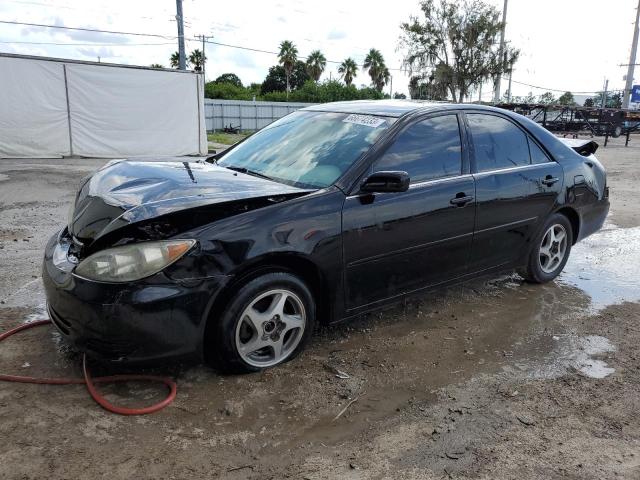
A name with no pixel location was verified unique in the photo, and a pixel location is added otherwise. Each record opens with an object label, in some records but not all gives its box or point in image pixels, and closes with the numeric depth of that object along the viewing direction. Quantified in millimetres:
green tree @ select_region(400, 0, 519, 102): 33844
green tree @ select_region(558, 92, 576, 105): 63312
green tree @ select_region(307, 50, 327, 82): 67312
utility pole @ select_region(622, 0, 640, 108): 44312
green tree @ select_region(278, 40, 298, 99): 62250
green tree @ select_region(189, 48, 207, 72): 65312
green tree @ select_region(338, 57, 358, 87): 67312
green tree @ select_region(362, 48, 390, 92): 65500
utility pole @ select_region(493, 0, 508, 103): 34253
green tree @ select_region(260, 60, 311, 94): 68688
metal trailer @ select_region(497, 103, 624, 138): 26947
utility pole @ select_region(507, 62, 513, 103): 34625
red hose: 2811
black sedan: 2760
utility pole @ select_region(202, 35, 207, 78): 50325
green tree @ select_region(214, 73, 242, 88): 73875
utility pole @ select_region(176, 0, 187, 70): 24855
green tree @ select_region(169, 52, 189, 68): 65812
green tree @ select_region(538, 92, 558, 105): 57481
